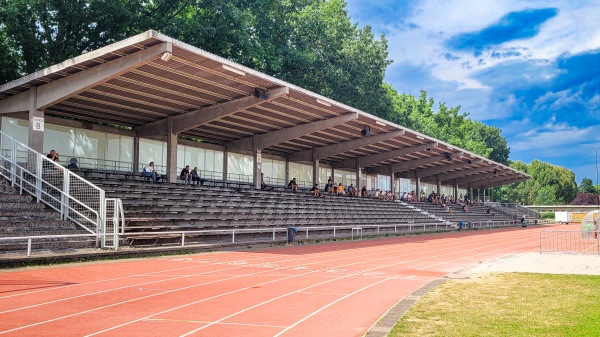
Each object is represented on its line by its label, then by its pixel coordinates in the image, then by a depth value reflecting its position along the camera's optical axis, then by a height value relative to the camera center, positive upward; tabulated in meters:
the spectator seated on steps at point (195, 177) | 28.91 +1.66
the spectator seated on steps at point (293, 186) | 35.47 +1.42
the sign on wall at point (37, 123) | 19.89 +3.11
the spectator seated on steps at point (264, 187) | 32.81 +1.35
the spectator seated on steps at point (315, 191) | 35.34 +1.09
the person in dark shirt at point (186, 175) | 28.36 +1.73
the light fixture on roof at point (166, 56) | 16.91 +4.71
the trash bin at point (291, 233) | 23.69 -1.07
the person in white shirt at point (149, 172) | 25.67 +1.72
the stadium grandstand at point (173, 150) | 17.31 +3.27
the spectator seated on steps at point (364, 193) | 44.22 +1.18
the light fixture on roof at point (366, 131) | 32.69 +4.55
